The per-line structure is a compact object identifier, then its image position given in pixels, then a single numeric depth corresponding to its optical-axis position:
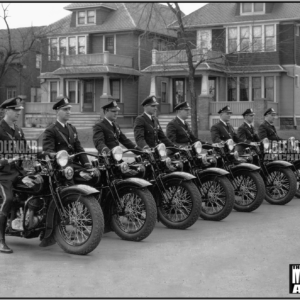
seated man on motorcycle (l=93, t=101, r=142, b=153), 10.33
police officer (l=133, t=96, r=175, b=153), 11.04
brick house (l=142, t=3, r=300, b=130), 37.94
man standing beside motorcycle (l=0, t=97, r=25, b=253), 8.27
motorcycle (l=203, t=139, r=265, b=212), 11.61
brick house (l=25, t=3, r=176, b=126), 42.81
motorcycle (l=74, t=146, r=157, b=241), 8.77
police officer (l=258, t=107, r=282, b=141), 14.52
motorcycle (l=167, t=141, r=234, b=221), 10.62
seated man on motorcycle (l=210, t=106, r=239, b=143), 12.95
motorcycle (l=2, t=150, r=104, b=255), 8.02
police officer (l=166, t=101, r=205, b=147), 11.96
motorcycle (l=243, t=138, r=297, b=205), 12.58
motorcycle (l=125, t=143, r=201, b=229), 9.72
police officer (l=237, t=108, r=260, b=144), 14.02
